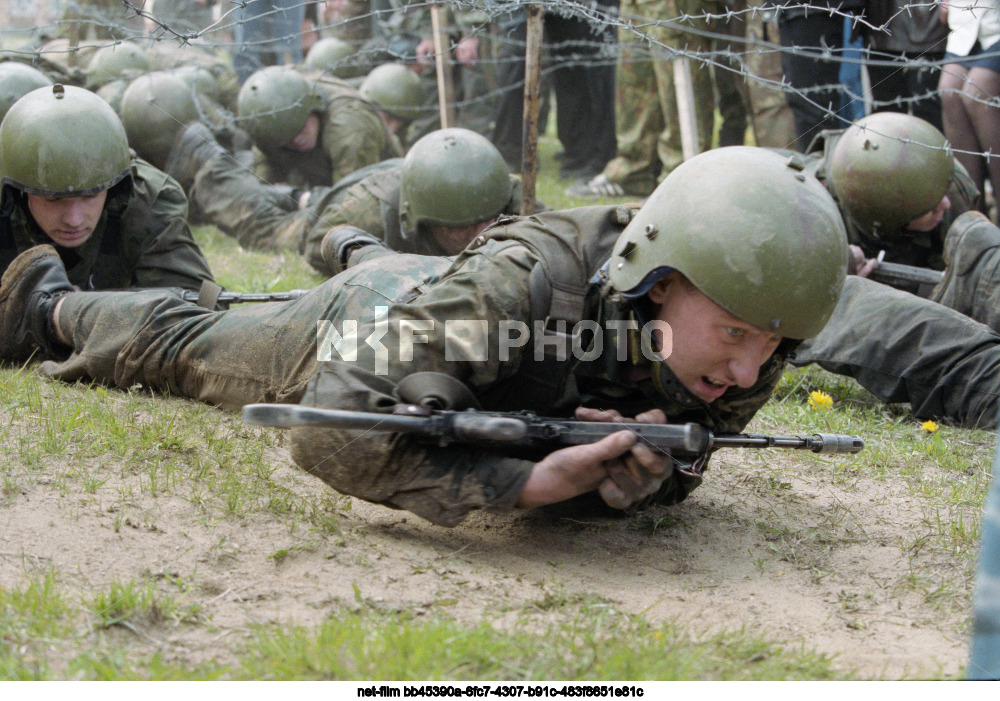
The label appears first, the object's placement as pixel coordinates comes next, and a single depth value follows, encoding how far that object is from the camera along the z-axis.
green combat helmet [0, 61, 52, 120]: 12.57
